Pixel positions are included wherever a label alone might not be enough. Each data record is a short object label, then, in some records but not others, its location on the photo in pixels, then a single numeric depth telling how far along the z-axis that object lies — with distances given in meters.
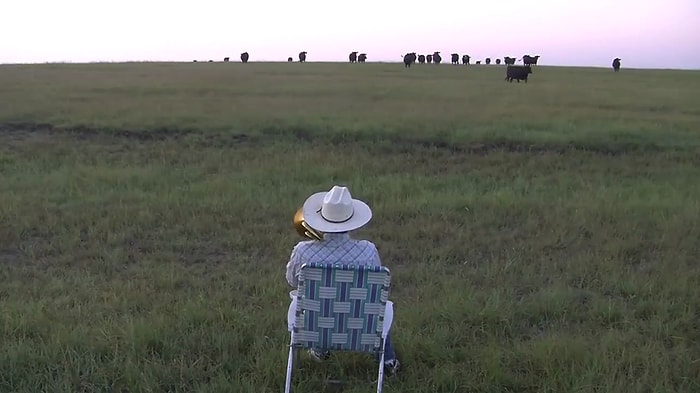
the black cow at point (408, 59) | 49.69
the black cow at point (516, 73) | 35.38
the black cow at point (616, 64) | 53.05
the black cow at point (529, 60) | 56.44
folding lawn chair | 3.52
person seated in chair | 3.80
